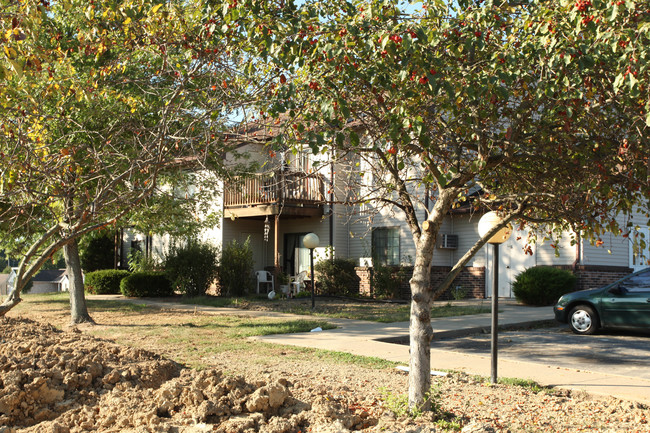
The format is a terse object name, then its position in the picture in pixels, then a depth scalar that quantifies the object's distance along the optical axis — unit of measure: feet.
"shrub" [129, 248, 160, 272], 79.66
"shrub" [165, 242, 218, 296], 71.51
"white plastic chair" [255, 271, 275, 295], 76.63
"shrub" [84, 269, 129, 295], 81.56
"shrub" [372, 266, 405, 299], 68.80
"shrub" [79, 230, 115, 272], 92.94
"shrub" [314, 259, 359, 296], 72.84
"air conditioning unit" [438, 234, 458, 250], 70.74
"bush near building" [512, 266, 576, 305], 57.62
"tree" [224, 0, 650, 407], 18.17
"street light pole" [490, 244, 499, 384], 24.68
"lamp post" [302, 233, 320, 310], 54.90
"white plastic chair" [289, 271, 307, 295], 73.31
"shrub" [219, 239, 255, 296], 71.67
